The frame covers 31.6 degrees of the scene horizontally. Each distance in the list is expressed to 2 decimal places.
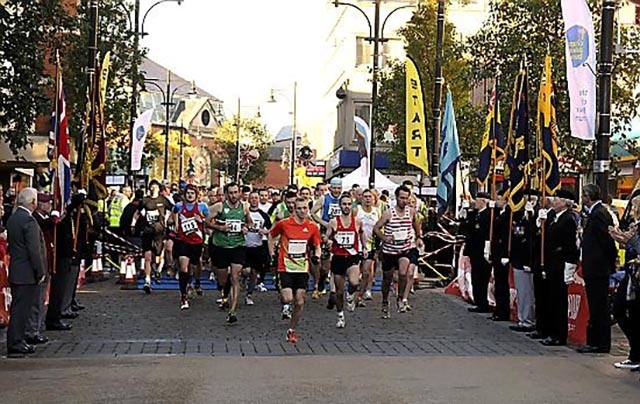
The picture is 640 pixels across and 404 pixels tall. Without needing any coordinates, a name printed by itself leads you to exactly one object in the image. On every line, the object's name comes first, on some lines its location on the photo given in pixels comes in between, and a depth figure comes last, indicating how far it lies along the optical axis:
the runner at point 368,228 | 19.23
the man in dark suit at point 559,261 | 14.30
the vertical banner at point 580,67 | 14.87
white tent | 35.36
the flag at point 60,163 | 15.34
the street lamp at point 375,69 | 34.19
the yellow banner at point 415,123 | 26.42
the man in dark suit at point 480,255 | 18.10
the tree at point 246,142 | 95.00
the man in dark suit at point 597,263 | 13.42
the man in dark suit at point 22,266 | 12.88
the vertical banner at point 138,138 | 32.78
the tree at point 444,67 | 35.84
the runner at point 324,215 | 20.08
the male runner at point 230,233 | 17.23
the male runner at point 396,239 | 17.75
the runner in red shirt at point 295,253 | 14.66
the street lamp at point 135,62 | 32.91
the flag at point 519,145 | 16.88
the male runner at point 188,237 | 18.70
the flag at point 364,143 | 35.19
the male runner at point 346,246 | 16.94
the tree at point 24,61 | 25.41
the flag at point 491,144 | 19.86
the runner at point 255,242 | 19.83
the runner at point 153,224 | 21.91
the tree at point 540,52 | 27.47
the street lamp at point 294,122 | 77.57
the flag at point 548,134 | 15.91
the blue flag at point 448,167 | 26.25
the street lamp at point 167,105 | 51.59
